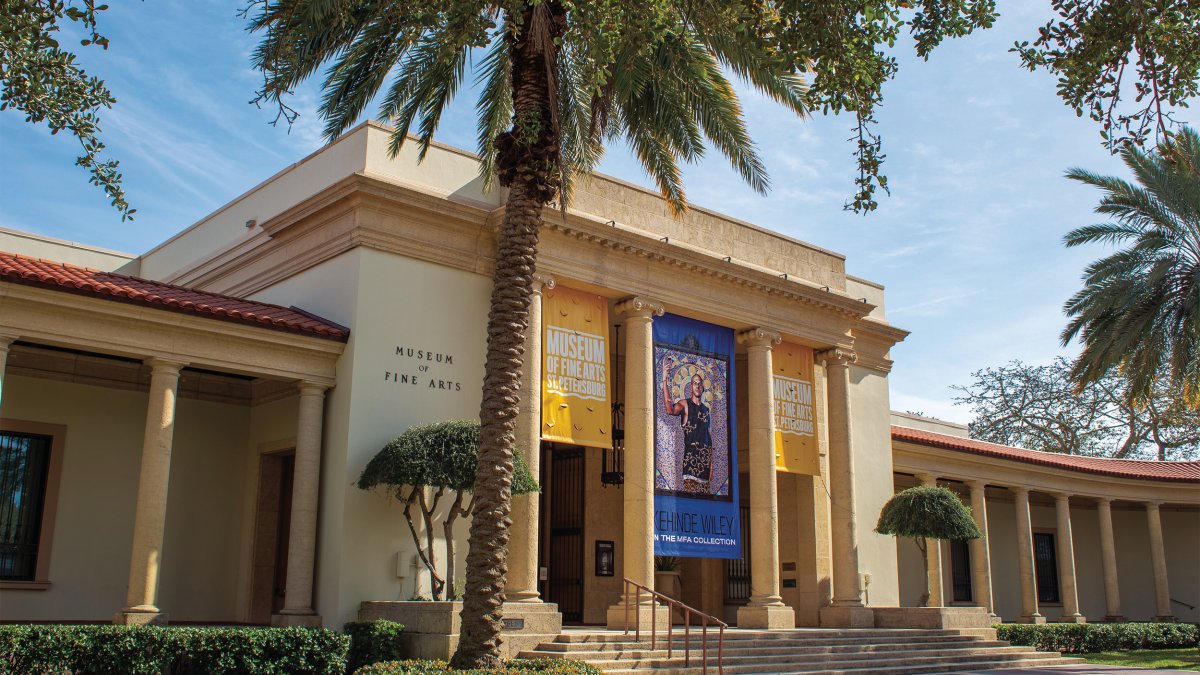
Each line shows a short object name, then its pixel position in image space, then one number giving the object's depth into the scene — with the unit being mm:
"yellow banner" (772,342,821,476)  21844
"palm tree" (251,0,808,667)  9703
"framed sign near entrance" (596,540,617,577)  22547
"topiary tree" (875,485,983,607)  21500
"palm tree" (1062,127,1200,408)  24391
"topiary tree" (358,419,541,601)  15180
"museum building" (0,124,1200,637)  15836
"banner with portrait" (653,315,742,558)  19250
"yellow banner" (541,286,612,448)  17828
